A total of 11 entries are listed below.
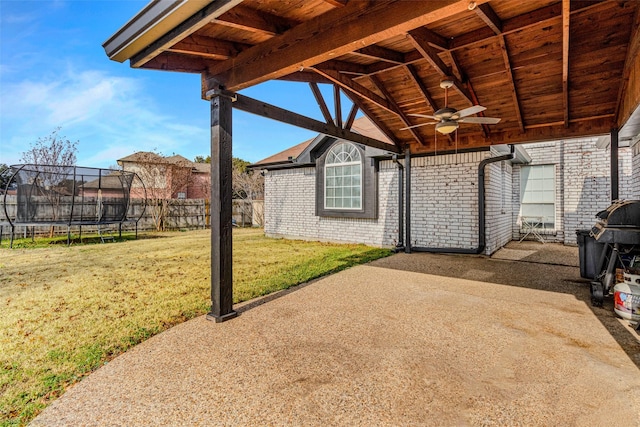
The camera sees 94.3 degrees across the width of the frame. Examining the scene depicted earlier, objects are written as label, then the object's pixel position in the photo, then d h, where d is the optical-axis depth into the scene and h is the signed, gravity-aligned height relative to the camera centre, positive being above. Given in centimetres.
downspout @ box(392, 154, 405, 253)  795 +12
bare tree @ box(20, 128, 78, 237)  937 +186
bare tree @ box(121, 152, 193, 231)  1378 +142
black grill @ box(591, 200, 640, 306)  339 -32
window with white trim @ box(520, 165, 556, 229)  959 +50
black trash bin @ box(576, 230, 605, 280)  458 -69
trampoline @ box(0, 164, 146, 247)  896 +50
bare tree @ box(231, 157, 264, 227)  1941 +176
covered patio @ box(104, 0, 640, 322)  261 +188
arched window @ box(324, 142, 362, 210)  903 +103
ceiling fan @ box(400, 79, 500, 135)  450 +146
